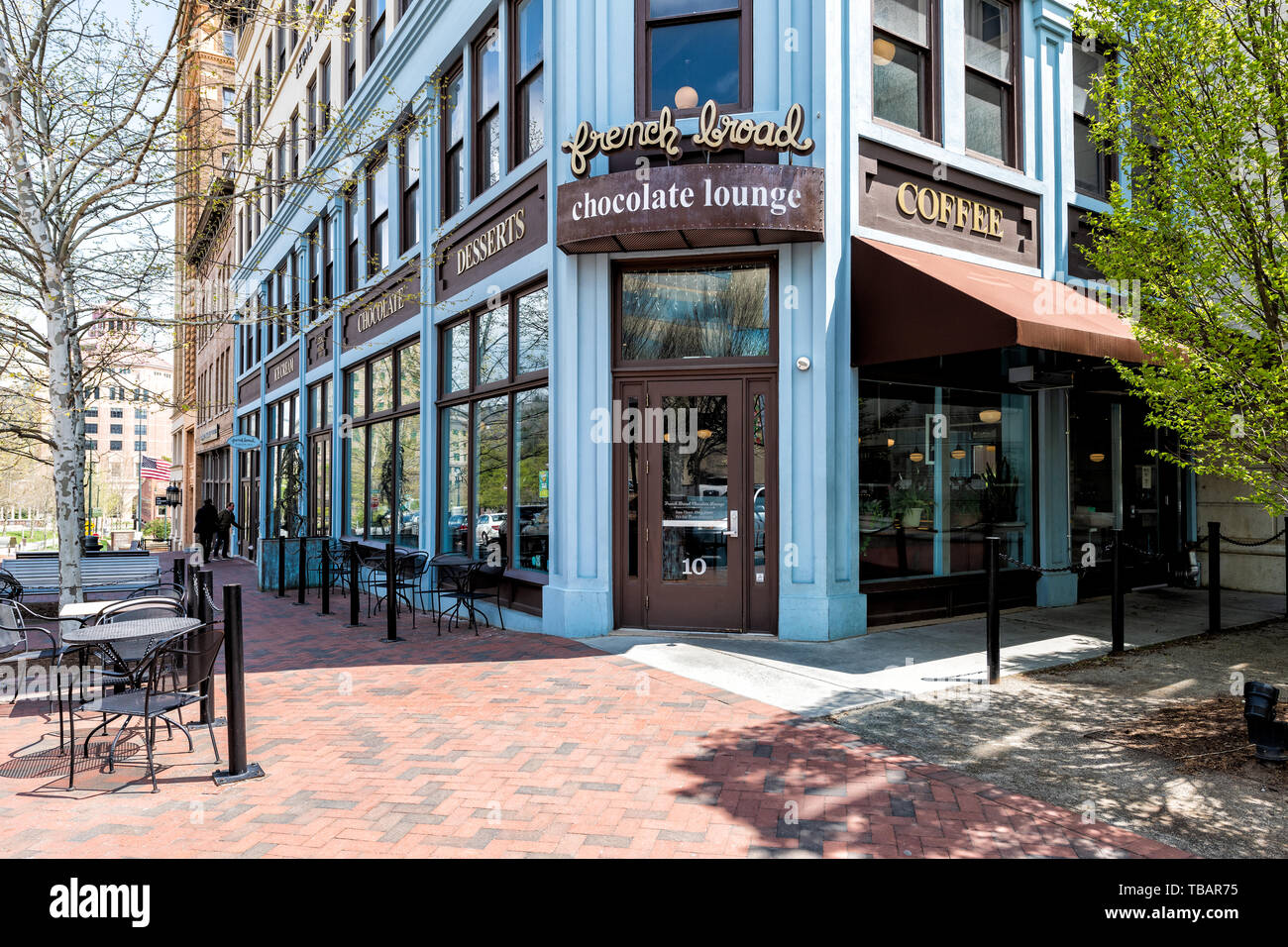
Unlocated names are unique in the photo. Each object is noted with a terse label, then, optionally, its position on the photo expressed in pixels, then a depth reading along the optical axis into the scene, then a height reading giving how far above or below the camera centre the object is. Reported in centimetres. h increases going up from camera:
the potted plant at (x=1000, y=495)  1016 -11
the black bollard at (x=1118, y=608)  770 -118
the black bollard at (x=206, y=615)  541 -92
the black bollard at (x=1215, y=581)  883 -105
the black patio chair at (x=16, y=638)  635 -115
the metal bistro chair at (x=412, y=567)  1091 -101
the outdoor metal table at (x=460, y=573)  980 -101
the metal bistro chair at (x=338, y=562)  1369 -126
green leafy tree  532 +182
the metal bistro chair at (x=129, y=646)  553 -108
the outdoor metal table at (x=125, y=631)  505 -89
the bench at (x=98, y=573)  963 -97
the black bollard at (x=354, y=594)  1044 -134
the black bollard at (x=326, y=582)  1170 -131
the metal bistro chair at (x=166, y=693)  467 -122
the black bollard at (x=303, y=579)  1303 -139
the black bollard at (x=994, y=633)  670 -122
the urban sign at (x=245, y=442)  1889 +119
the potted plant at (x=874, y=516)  884 -31
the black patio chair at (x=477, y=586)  984 -121
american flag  3150 +90
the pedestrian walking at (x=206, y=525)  2364 -93
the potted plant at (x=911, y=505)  926 -20
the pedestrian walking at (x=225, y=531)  2525 -128
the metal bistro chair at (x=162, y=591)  789 -114
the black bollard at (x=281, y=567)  1389 -128
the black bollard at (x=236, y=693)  467 -117
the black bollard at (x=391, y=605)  914 -128
